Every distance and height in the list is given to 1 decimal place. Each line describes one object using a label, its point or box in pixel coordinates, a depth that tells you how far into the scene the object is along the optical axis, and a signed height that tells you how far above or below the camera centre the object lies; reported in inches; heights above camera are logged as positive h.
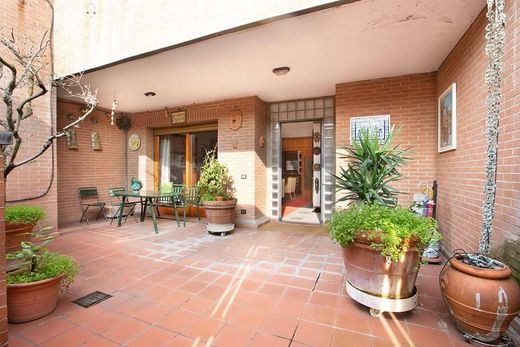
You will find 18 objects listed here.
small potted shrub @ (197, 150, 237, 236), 170.1 -21.2
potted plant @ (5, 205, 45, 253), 107.6 -24.1
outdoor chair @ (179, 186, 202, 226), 203.8 -24.5
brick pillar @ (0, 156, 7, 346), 58.8 -27.0
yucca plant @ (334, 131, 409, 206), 97.8 -1.7
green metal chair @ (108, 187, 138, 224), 203.9 -31.7
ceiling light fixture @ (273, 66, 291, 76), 143.2 +60.3
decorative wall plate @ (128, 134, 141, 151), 252.7 +29.4
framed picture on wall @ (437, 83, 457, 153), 119.4 +27.0
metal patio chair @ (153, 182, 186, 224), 207.9 -25.0
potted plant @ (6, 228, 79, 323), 72.7 -34.8
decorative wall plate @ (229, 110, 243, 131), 200.2 +42.3
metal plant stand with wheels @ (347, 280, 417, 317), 74.8 -42.1
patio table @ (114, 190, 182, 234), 176.4 -18.8
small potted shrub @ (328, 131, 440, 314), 72.2 -23.7
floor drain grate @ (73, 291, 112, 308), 84.9 -47.0
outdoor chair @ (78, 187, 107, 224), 211.0 -28.2
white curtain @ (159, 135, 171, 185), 253.0 +13.8
